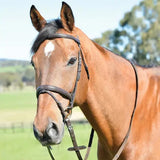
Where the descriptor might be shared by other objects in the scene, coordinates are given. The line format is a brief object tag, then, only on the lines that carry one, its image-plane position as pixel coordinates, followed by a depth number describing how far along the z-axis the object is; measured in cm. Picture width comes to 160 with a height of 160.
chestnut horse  333
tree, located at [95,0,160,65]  4325
